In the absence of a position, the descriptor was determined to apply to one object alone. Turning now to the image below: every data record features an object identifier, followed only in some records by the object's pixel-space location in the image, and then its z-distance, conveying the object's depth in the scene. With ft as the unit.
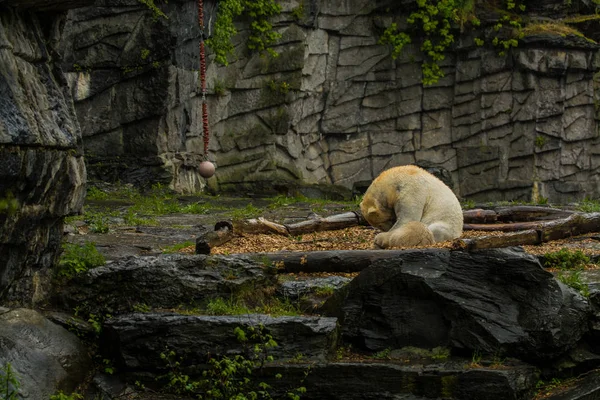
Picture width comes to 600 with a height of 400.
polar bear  73.00
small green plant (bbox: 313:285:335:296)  57.52
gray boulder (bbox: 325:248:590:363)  49.49
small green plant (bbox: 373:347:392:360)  50.24
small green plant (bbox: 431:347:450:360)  49.52
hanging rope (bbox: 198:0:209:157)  121.60
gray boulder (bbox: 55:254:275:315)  53.78
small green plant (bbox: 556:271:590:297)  54.03
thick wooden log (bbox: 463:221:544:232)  81.35
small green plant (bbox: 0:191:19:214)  45.70
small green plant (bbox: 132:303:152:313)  53.16
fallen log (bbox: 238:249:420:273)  62.49
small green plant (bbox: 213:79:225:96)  162.40
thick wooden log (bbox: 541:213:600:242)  75.31
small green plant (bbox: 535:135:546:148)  181.27
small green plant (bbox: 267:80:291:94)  169.37
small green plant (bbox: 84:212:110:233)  84.74
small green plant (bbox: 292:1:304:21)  171.42
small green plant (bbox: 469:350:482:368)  47.76
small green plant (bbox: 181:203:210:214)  117.19
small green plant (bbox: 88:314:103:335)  51.34
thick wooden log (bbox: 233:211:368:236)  77.84
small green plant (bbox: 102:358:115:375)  49.56
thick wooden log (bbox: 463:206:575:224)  88.58
